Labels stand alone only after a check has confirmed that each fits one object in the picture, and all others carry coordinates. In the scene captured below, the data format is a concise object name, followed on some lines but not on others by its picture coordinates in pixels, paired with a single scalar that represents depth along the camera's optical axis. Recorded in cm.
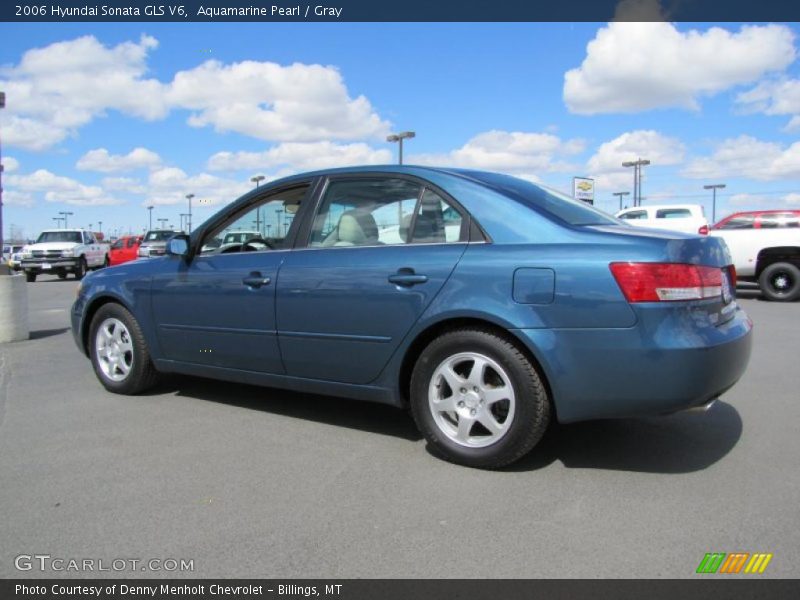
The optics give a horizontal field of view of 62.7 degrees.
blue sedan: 312
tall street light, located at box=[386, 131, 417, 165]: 3419
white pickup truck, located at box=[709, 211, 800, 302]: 1252
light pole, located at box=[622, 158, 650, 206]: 5181
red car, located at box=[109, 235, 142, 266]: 3197
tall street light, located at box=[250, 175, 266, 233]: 4422
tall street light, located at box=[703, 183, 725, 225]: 6462
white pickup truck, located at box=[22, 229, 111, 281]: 2378
